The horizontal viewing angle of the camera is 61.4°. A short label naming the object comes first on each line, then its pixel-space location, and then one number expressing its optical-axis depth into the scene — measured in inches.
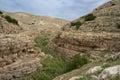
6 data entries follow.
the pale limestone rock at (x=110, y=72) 183.3
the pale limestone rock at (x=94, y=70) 230.7
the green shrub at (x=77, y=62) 500.0
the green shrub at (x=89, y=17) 744.2
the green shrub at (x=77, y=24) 746.0
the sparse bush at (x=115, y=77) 175.0
